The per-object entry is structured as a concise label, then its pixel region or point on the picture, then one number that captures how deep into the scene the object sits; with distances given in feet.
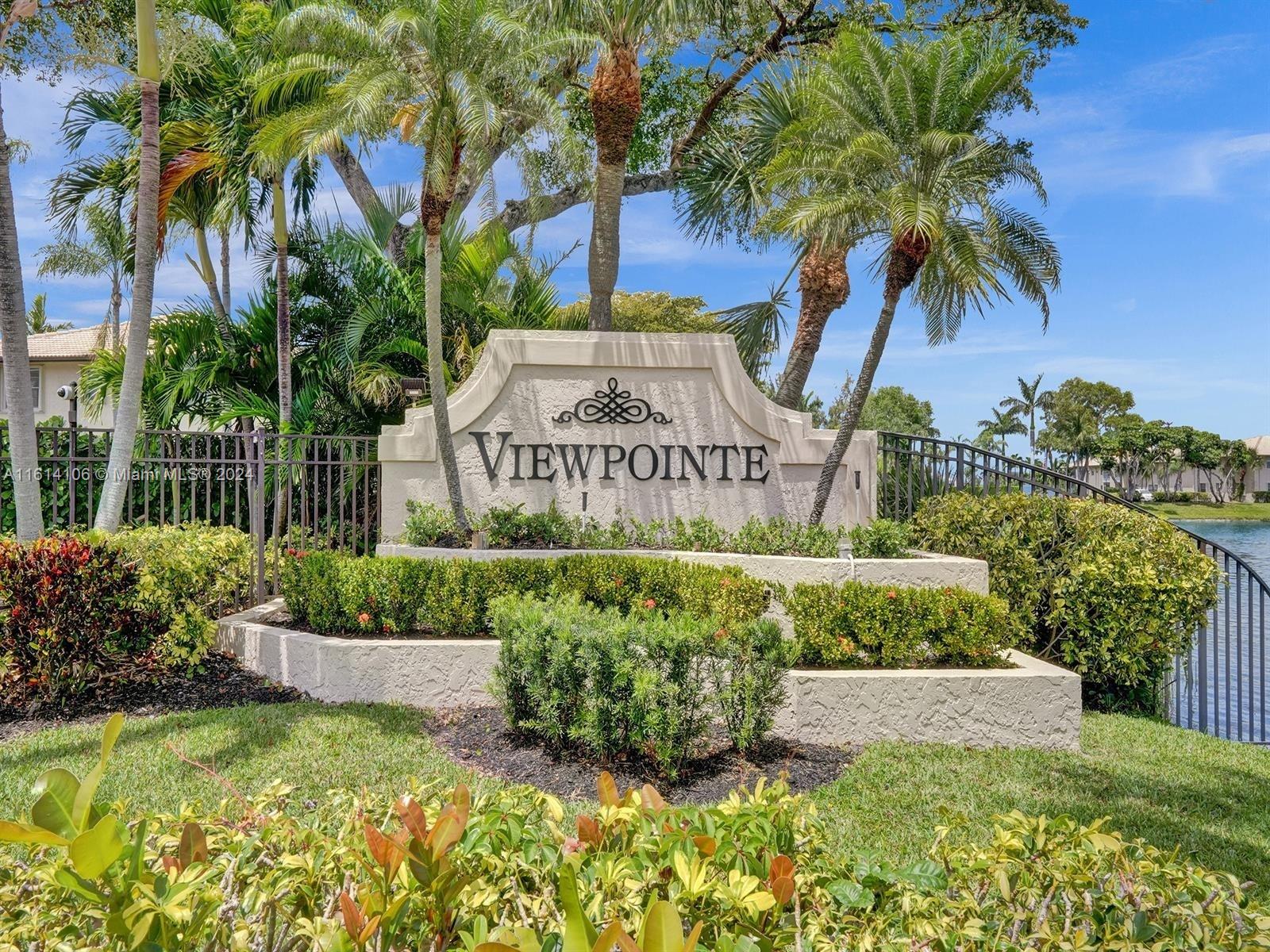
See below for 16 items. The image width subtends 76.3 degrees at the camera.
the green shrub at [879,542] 29.17
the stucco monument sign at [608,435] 32.73
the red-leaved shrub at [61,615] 20.75
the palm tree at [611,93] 34.91
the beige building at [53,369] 84.89
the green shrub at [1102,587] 26.78
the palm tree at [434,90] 29.04
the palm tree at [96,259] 45.55
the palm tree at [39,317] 132.46
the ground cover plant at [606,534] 30.86
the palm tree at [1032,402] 223.10
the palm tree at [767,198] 41.06
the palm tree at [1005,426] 245.45
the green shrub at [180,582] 22.52
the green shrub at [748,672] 16.84
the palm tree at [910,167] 31.68
